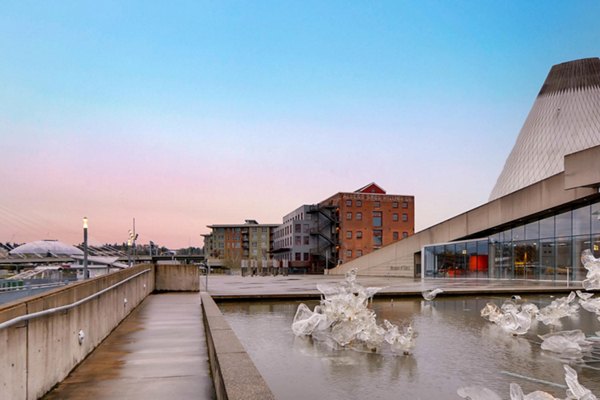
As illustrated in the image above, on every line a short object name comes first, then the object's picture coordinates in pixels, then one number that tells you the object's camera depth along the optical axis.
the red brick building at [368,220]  99.31
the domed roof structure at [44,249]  132.50
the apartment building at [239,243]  142.62
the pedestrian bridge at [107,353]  4.86
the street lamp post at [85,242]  20.34
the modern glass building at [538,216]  36.44
